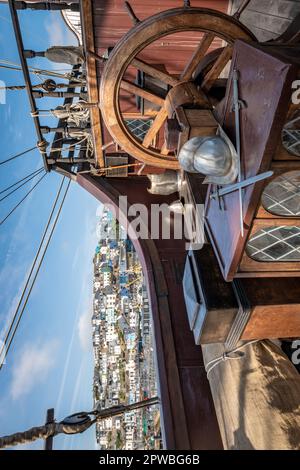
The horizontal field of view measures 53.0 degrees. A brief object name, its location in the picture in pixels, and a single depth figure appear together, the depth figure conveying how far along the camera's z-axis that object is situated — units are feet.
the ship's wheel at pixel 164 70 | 8.21
